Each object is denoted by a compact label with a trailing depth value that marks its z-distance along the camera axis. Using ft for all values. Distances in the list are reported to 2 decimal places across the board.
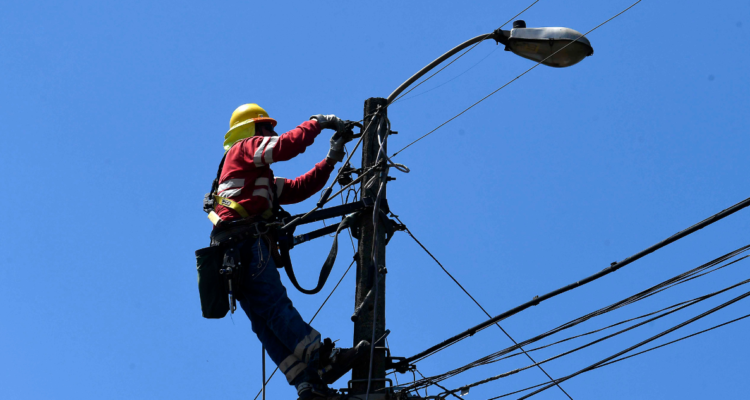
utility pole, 46.75
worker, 46.06
